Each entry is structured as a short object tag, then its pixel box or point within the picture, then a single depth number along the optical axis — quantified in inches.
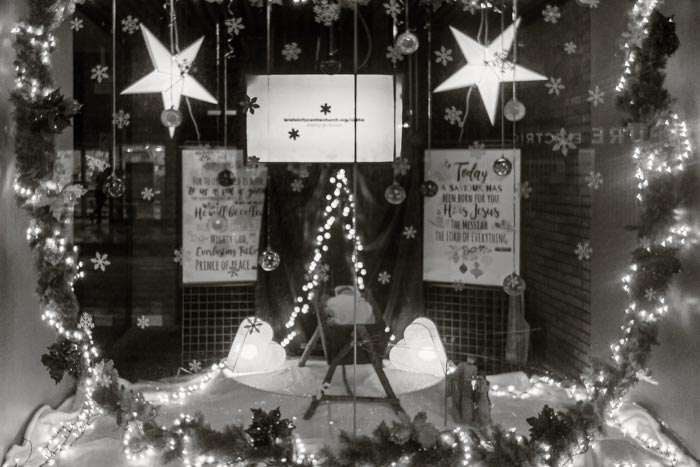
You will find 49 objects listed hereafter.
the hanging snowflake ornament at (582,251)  172.6
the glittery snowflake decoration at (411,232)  167.5
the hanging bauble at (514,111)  164.9
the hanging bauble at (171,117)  166.2
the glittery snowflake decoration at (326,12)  161.9
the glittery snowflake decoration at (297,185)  165.8
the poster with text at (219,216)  166.9
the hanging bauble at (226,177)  166.7
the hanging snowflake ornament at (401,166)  164.7
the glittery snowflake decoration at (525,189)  167.6
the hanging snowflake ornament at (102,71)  170.7
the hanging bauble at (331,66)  160.9
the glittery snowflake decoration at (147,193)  170.2
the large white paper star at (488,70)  165.6
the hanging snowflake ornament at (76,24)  168.2
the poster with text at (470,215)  166.7
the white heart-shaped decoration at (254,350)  167.6
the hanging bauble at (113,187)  163.4
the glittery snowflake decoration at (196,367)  171.8
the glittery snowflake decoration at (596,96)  168.1
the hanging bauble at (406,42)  161.2
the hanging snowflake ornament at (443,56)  165.2
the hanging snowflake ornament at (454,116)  166.1
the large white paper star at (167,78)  166.7
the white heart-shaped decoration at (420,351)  163.6
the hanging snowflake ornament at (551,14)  167.2
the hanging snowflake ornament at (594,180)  169.9
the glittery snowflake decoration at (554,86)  167.9
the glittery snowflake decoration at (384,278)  166.4
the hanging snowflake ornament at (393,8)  162.6
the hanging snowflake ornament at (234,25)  163.0
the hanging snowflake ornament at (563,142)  169.0
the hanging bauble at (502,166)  164.1
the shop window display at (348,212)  160.6
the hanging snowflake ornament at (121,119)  169.8
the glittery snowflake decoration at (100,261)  172.2
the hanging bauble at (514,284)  168.2
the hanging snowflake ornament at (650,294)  149.8
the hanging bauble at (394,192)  165.2
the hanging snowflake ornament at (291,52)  161.9
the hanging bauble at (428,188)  166.6
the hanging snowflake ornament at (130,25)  168.6
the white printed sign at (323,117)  159.3
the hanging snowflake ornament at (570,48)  168.4
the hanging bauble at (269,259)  165.6
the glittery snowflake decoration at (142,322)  173.3
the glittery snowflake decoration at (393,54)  162.7
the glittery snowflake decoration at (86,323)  156.3
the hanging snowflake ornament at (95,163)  169.8
